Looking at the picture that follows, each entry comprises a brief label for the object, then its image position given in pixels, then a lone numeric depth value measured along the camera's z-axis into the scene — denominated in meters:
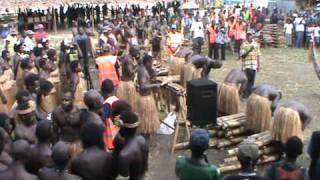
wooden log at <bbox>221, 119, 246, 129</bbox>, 9.37
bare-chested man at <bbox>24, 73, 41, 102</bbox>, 8.34
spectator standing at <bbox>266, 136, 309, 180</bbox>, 5.08
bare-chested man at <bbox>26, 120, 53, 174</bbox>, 5.41
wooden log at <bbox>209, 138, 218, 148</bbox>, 9.51
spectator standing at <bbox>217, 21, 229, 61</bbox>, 18.77
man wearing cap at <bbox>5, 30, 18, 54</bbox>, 14.47
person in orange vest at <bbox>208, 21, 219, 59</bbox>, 18.73
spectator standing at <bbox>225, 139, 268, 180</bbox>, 4.56
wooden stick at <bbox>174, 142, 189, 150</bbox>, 9.48
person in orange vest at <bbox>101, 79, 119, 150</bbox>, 7.43
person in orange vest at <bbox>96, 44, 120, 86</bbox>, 11.05
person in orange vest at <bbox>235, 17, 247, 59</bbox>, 19.75
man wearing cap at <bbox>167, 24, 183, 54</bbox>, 16.54
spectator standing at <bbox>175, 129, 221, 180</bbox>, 4.83
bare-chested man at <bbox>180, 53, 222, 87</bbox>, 10.77
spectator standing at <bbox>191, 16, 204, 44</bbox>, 19.34
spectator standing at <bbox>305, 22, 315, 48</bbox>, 22.00
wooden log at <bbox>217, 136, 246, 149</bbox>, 9.42
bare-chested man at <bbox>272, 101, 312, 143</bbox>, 8.09
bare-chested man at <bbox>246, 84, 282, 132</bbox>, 9.16
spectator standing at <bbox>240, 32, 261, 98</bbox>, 13.19
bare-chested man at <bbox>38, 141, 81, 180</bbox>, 4.73
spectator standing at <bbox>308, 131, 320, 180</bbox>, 5.55
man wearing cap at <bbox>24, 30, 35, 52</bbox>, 13.68
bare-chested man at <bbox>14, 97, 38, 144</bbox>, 6.30
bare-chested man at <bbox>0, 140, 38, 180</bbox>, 4.67
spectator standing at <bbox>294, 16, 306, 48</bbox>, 22.39
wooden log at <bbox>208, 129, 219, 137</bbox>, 9.61
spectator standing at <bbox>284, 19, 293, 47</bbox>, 22.68
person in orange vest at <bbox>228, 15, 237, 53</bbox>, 20.11
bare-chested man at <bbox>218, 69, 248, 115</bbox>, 10.29
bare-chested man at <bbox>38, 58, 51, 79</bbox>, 10.50
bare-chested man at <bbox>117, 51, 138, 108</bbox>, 10.13
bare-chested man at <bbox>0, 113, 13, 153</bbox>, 5.67
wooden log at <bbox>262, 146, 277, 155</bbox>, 8.65
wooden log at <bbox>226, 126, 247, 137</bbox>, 9.44
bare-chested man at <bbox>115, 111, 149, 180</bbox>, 5.20
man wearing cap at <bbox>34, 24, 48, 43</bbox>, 18.55
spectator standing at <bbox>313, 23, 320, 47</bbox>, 21.75
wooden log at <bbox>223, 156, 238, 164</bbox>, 8.44
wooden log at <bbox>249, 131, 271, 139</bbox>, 8.77
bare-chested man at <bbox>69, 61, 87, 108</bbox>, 10.28
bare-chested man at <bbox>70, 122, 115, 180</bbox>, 5.10
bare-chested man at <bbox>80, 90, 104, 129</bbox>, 6.70
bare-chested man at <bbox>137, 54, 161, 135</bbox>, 9.38
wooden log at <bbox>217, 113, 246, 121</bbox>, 9.57
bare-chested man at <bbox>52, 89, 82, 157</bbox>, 6.84
